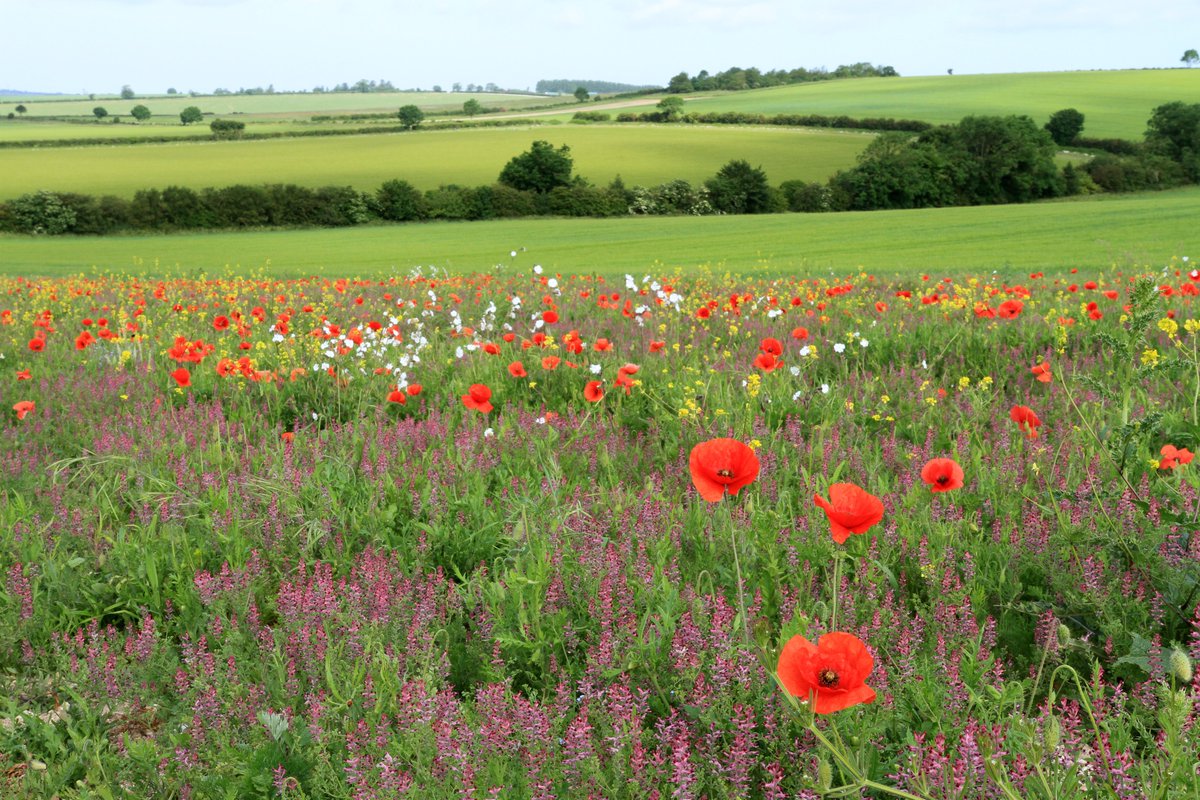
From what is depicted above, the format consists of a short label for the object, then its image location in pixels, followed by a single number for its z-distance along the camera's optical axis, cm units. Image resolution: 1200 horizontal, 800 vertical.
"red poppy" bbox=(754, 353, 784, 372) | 407
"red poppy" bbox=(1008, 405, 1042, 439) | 318
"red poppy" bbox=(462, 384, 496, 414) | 387
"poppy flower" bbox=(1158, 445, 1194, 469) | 292
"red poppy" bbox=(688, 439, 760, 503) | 193
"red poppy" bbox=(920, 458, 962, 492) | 247
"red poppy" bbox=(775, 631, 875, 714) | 136
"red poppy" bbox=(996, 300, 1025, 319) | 489
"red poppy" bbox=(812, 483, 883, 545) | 179
